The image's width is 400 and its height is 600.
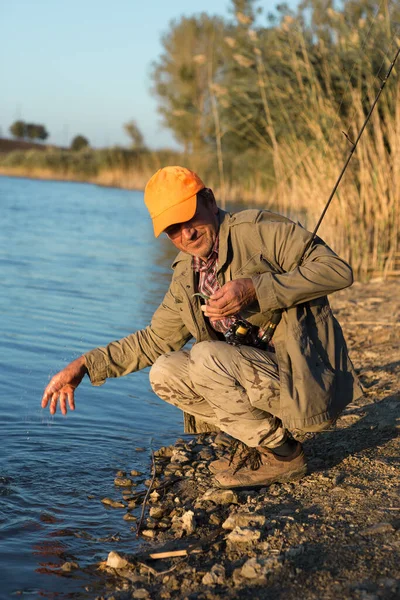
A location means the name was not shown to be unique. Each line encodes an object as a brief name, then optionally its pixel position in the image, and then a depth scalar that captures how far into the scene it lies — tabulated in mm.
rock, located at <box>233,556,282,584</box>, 2684
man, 3236
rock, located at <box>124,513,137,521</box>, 3436
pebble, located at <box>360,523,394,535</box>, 2949
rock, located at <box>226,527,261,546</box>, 2971
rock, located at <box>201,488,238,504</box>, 3479
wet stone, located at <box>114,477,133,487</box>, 3836
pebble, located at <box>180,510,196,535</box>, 3197
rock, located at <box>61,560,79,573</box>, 2965
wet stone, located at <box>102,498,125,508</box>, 3580
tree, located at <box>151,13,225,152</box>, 35188
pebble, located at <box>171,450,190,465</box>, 4074
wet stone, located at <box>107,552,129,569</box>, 2900
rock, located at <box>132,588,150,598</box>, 2674
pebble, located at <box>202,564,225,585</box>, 2699
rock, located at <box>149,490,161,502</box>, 3605
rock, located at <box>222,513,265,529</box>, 3115
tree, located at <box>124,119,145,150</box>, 44772
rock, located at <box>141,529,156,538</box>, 3221
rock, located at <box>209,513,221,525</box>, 3271
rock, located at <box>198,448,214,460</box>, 4152
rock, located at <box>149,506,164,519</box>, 3387
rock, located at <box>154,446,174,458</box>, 4258
